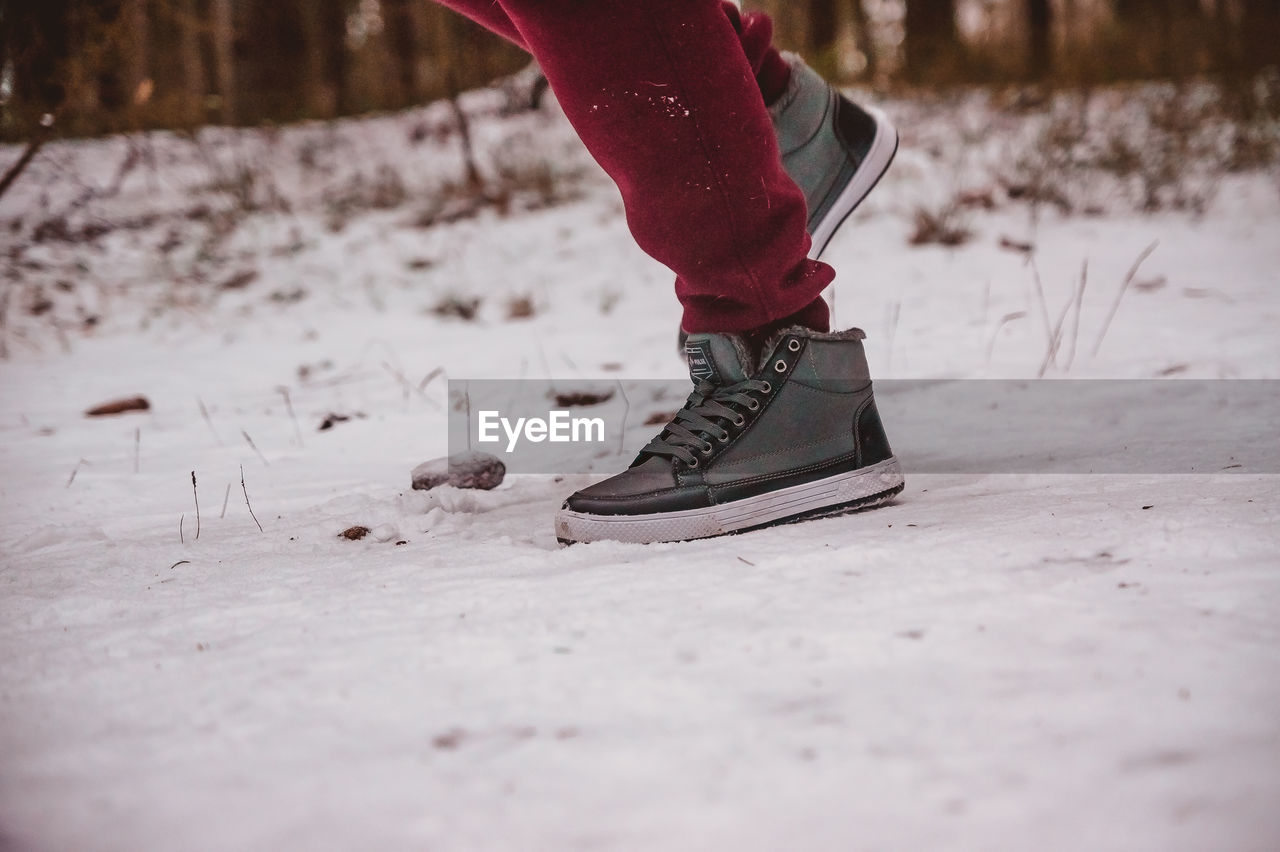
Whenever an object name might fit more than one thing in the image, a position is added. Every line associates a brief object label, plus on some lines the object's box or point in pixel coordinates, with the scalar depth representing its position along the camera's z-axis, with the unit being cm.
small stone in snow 161
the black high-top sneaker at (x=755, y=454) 123
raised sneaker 151
